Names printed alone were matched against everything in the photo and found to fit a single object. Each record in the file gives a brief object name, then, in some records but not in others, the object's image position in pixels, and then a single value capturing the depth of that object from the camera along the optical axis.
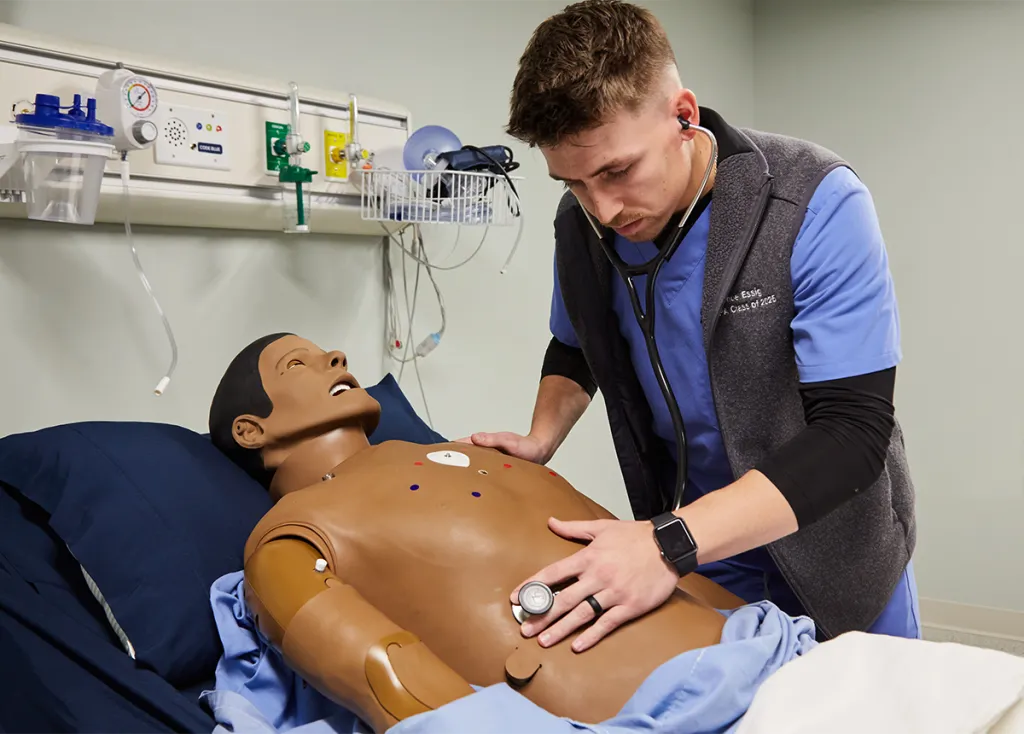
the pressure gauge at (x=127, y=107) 1.45
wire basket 1.86
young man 1.15
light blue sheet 0.94
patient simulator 1.04
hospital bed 0.93
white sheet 0.90
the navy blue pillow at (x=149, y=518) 1.27
